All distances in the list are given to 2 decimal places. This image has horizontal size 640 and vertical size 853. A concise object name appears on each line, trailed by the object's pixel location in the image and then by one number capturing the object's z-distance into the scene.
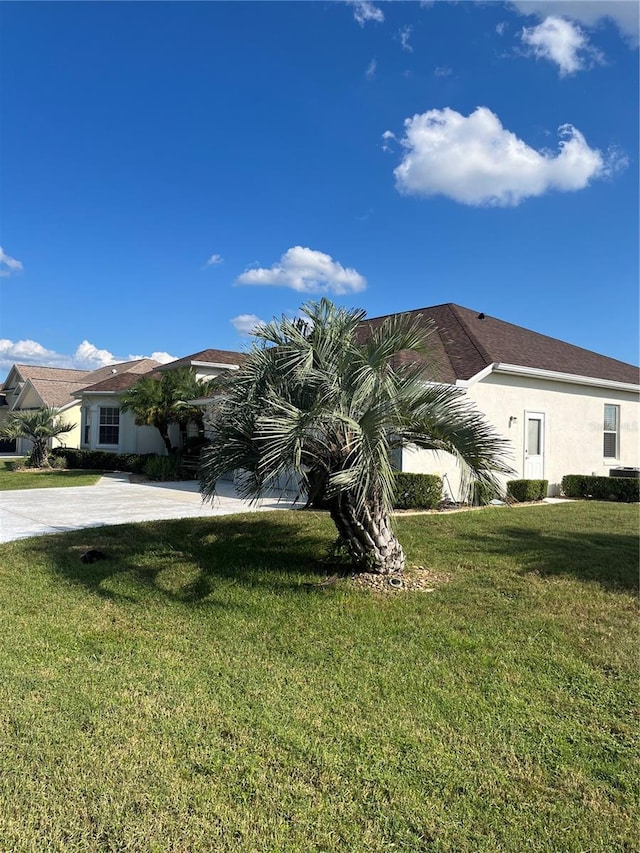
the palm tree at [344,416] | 6.09
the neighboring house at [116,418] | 23.03
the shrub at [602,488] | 15.76
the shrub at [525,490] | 14.60
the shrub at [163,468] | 19.63
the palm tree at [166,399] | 19.33
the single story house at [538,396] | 15.01
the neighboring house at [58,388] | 29.77
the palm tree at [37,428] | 22.73
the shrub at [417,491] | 12.59
